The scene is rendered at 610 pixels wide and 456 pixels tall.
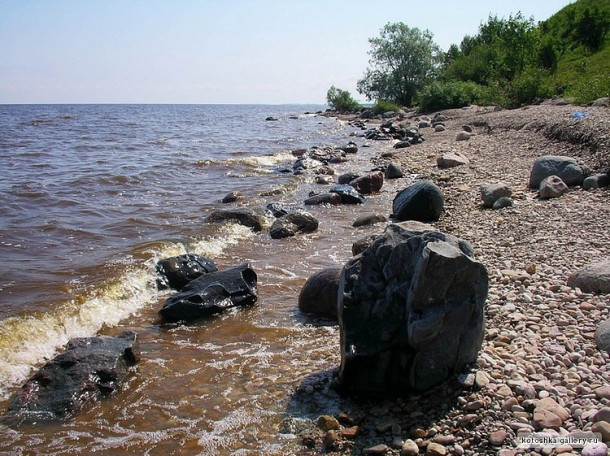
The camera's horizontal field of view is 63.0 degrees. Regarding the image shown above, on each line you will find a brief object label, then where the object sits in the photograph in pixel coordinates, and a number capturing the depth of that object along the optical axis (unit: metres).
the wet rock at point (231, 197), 15.91
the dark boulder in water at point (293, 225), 11.90
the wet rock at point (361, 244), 9.49
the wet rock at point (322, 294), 7.36
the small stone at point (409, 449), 4.10
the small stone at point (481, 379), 4.62
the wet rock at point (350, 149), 28.06
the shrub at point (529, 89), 30.46
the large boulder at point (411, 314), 4.73
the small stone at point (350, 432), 4.50
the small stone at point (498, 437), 3.94
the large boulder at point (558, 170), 11.36
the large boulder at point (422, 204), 11.88
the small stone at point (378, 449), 4.22
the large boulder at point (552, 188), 10.99
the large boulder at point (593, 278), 6.00
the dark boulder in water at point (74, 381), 5.16
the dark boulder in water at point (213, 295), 7.50
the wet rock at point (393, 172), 18.80
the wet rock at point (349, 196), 15.34
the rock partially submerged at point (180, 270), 8.81
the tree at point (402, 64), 61.56
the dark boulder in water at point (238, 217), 12.70
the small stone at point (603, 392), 4.12
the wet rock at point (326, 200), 15.31
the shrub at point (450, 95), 45.12
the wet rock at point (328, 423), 4.64
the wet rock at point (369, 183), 16.61
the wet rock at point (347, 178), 18.25
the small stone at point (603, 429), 3.63
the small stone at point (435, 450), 4.00
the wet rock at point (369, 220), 12.52
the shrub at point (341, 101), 74.69
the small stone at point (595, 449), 3.47
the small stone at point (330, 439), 4.41
